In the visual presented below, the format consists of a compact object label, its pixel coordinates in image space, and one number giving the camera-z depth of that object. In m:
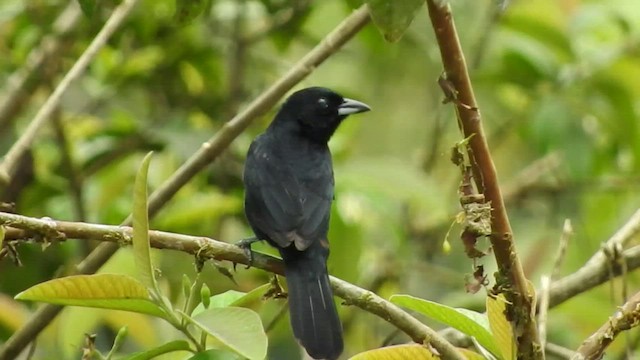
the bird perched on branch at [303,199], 5.55
